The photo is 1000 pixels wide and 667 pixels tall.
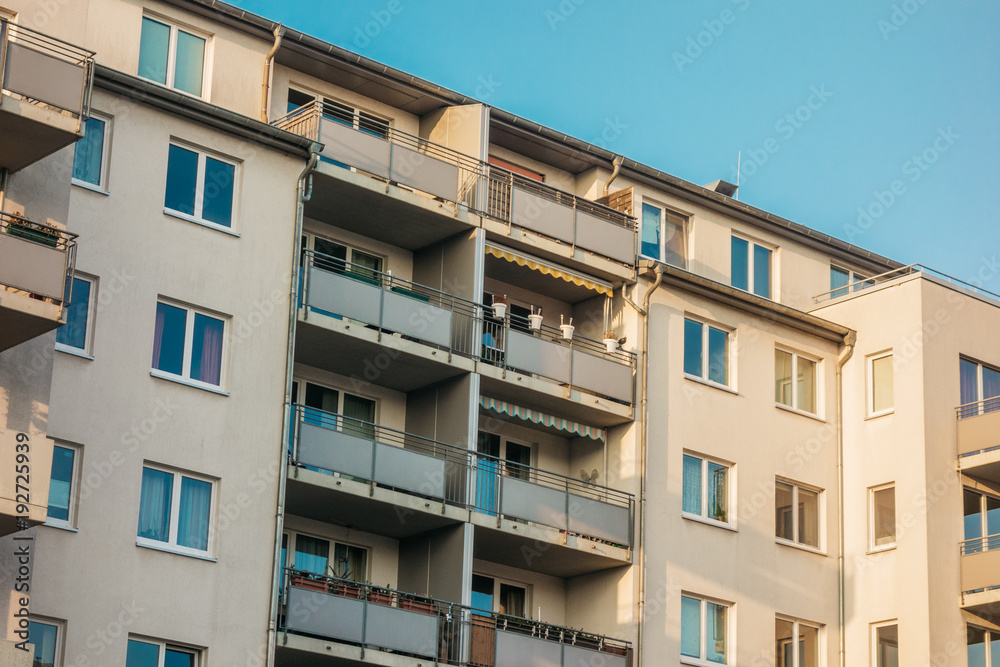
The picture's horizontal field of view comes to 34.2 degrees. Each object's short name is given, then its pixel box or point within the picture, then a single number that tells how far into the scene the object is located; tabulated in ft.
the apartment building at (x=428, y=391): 91.50
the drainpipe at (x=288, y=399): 95.09
